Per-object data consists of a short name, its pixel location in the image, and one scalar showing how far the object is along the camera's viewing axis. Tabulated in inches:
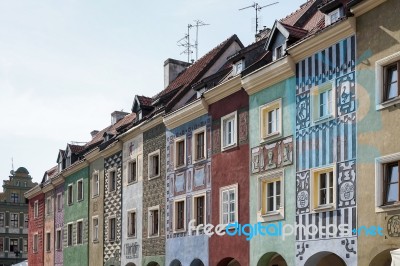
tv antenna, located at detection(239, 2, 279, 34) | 1212.9
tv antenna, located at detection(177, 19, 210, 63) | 1464.6
